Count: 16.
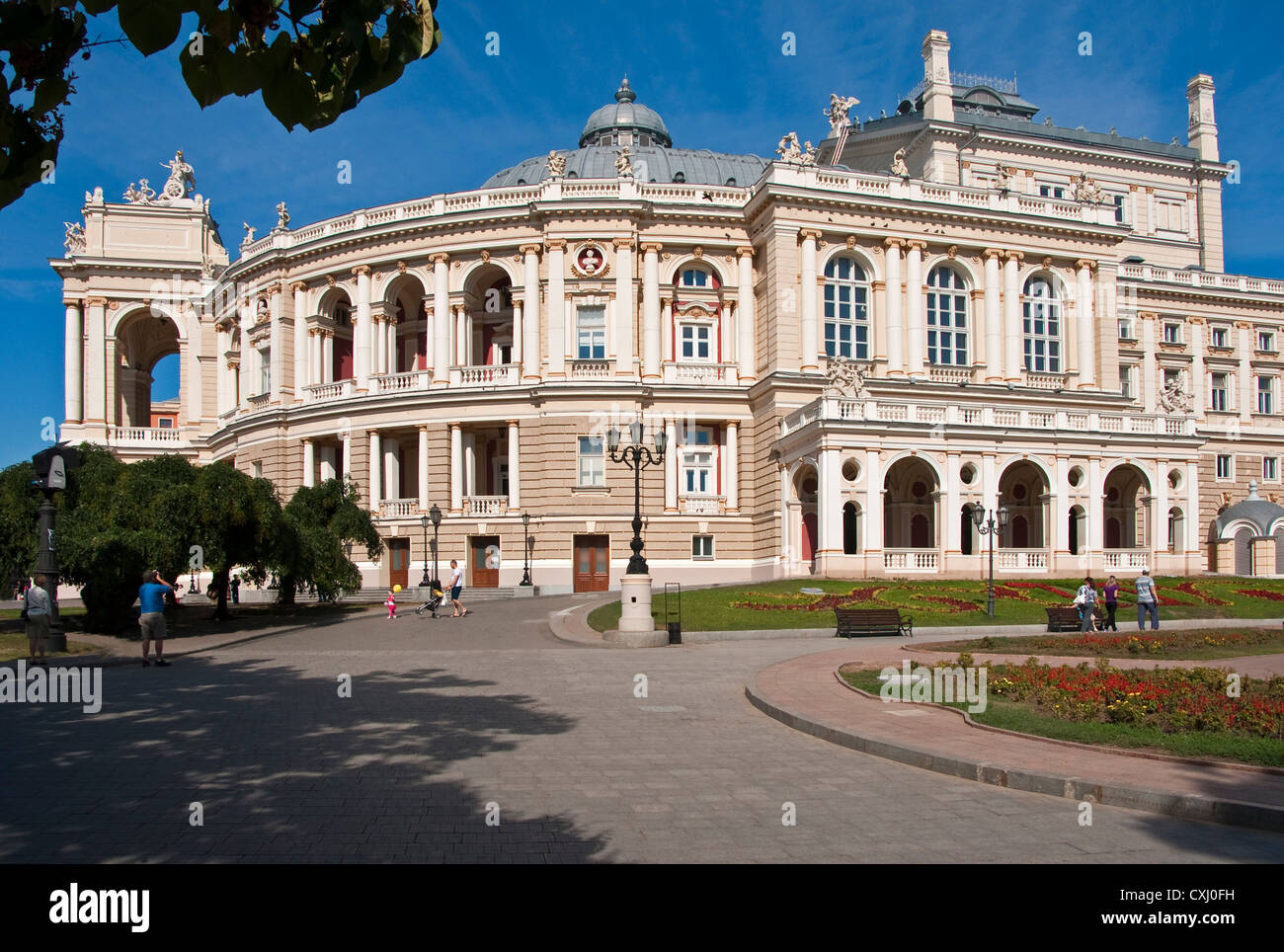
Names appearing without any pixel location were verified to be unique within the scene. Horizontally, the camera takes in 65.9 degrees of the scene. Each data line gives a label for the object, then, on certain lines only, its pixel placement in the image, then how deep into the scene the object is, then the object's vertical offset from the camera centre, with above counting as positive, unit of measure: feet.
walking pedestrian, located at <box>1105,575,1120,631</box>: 92.97 -8.55
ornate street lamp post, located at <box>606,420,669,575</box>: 85.56 +5.35
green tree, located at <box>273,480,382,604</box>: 117.50 -2.42
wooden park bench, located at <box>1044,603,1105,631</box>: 92.53 -10.27
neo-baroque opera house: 144.87 +24.85
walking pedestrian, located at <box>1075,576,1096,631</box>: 90.53 -8.57
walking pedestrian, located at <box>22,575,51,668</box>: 67.77 -6.32
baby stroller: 116.47 -9.63
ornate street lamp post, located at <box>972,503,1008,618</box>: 105.50 -1.26
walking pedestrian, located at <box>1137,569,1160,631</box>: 90.17 -8.08
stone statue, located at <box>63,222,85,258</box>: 212.86 +60.76
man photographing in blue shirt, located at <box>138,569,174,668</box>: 68.08 -5.87
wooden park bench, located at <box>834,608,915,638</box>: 86.89 -9.62
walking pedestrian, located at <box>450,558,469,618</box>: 115.34 -8.56
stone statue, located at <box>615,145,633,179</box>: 169.37 +60.29
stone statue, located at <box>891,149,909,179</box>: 171.63 +60.11
